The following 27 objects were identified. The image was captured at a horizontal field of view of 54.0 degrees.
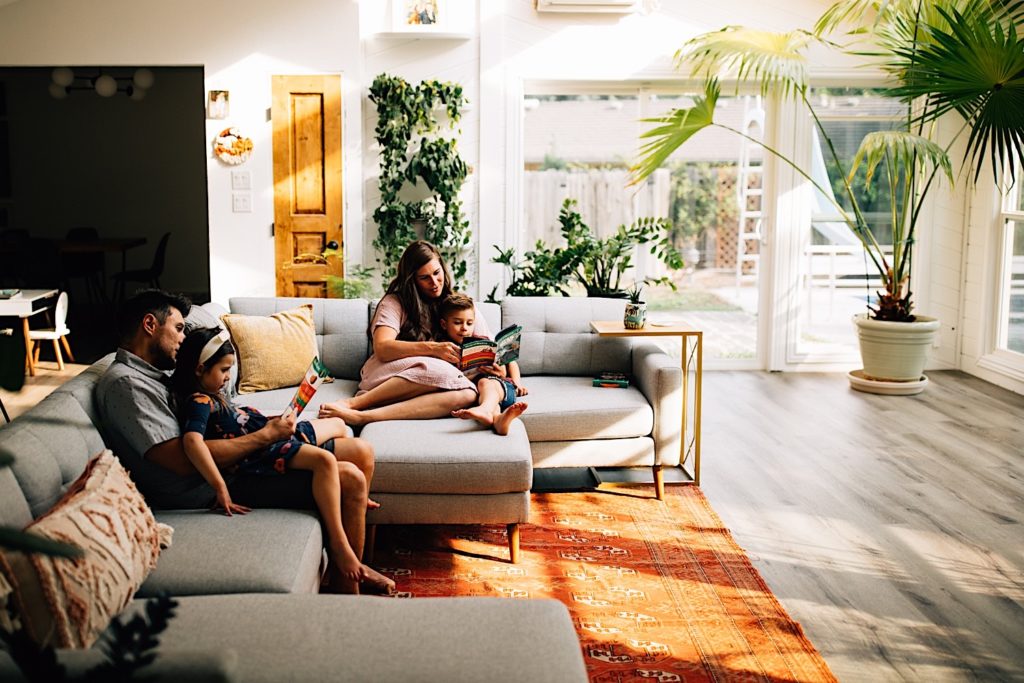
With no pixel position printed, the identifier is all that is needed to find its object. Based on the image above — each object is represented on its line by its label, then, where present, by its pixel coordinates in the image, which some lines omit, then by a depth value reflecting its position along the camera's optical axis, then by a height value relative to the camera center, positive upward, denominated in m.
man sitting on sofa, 2.81 -0.62
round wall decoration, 6.61 +0.45
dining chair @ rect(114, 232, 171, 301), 9.44 -0.55
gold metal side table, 4.28 -0.58
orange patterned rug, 2.84 -1.23
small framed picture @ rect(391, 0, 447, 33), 6.50 +1.29
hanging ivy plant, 6.52 +0.34
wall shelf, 6.52 +1.17
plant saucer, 6.36 -1.09
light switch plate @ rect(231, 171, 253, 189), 6.67 +0.23
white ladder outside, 7.18 +0.16
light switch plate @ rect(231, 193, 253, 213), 6.69 +0.09
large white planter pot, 6.32 -0.83
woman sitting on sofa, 3.92 -0.59
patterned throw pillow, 1.93 -0.72
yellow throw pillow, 4.29 -0.58
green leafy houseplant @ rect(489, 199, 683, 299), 5.74 -0.26
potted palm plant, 5.38 +0.58
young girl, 2.82 -0.64
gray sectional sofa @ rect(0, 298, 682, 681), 1.97 -0.85
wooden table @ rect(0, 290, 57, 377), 6.45 -0.59
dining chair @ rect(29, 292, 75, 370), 6.89 -0.81
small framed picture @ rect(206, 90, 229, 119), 6.59 +0.72
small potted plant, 4.42 -0.44
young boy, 3.80 -0.68
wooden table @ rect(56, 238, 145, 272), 8.70 -0.27
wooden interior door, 6.59 +0.23
